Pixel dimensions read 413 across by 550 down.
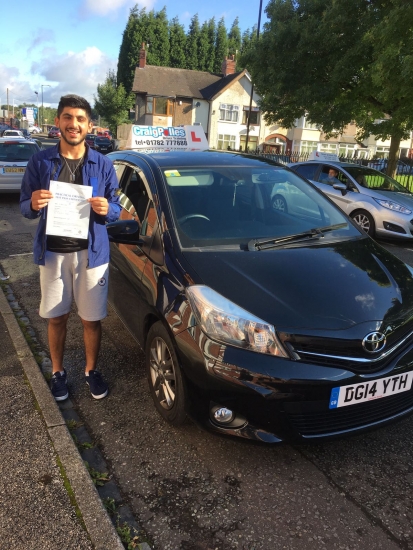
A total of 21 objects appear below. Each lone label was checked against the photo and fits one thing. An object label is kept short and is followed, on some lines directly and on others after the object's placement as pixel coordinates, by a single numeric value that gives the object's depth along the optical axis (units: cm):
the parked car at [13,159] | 1100
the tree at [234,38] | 6875
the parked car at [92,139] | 4105
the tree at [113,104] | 5088
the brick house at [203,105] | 4578
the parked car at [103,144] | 3814
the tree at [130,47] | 5858
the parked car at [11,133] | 3586
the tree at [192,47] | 6506
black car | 230
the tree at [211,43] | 6738
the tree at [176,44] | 6356
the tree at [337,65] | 1088
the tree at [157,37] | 6044
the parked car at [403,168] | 1626
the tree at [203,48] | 6606
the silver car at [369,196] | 822
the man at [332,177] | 951
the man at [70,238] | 268
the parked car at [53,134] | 6456
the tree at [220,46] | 6738
